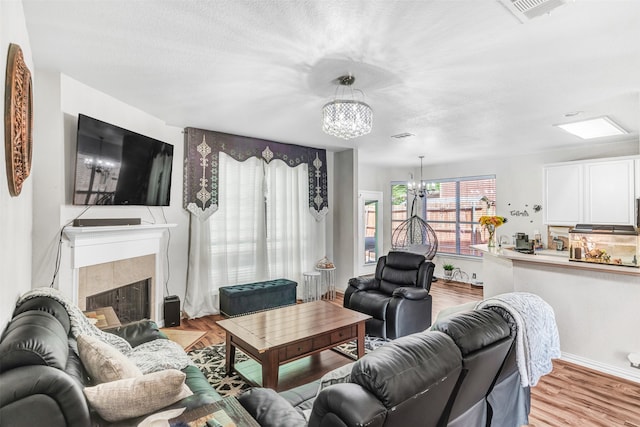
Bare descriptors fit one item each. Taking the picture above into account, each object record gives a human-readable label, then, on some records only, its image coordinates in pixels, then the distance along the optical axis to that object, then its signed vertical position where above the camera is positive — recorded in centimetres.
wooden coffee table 241 -97
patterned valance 430 +88
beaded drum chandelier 259 +84
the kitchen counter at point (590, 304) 289 -84
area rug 265 -140
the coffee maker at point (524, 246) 391 -38
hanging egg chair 688 -44
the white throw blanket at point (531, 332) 167 -64
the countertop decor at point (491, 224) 407 -9
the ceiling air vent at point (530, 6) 162 +110
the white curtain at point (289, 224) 508 -11
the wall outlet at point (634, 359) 279 -126
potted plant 677 -114
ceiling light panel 362 +109
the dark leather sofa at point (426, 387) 105 -61
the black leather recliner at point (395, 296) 353 -94
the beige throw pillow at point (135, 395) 128 -74
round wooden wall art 148 +50
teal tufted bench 421 -110
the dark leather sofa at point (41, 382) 103 -58
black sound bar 287 -4
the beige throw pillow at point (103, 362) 148 -70
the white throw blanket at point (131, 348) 192 -90
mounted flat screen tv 282 +51
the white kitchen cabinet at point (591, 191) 440 +37
